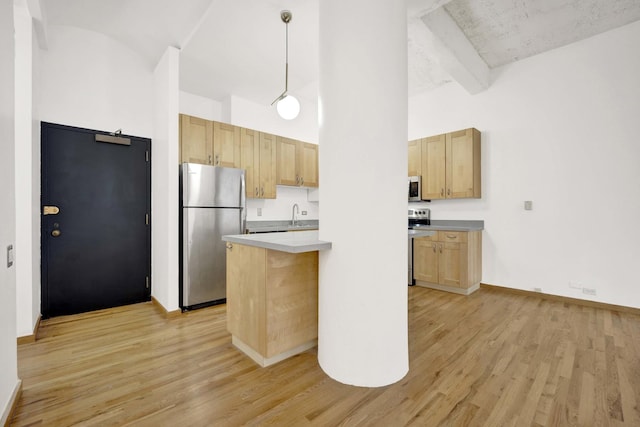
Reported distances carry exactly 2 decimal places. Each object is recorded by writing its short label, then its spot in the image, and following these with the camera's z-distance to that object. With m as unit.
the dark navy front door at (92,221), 3.03
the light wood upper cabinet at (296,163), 4.61
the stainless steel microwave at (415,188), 4.55
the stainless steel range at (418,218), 4.41
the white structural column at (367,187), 1.74
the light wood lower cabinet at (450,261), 3.84
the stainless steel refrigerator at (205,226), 3.22
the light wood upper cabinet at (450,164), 4.02
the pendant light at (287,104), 2.79
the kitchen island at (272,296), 1.96
